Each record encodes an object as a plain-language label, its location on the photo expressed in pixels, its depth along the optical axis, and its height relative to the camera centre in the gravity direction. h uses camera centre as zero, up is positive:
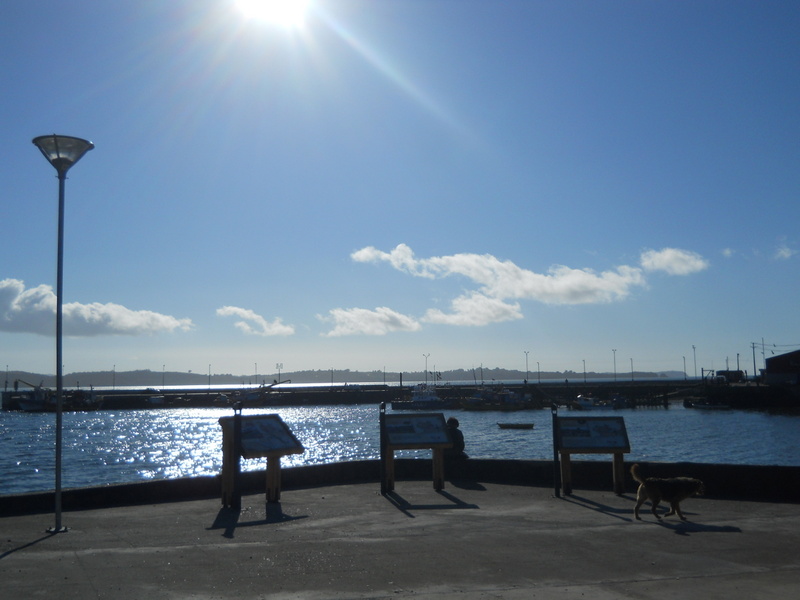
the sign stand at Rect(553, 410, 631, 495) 13.72 -1.31
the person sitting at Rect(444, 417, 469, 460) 16.30 -1.56
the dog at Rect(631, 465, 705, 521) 11.23 -1.83
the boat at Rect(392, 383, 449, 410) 127.94 -5.21
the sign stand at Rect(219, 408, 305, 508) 12.46 -1.19
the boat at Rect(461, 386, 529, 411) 132.38 -5.62
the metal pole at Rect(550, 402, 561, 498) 13.70 -1.83
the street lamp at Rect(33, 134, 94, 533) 11.02 +3.29
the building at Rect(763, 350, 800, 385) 113.00 -0.88
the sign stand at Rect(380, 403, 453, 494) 14.23 -1.26
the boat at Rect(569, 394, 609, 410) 126.06 -5.98
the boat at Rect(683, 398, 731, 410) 116.83 -6.30
